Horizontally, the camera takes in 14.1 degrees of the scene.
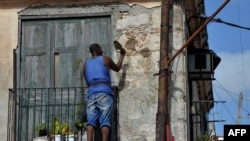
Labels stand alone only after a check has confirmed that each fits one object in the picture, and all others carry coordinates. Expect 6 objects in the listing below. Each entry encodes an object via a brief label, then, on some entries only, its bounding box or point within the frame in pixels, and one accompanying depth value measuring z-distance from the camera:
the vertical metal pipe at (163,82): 14.41
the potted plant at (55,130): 14.69
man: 14.04
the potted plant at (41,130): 15.14
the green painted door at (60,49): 16.00
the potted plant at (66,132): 14.71
